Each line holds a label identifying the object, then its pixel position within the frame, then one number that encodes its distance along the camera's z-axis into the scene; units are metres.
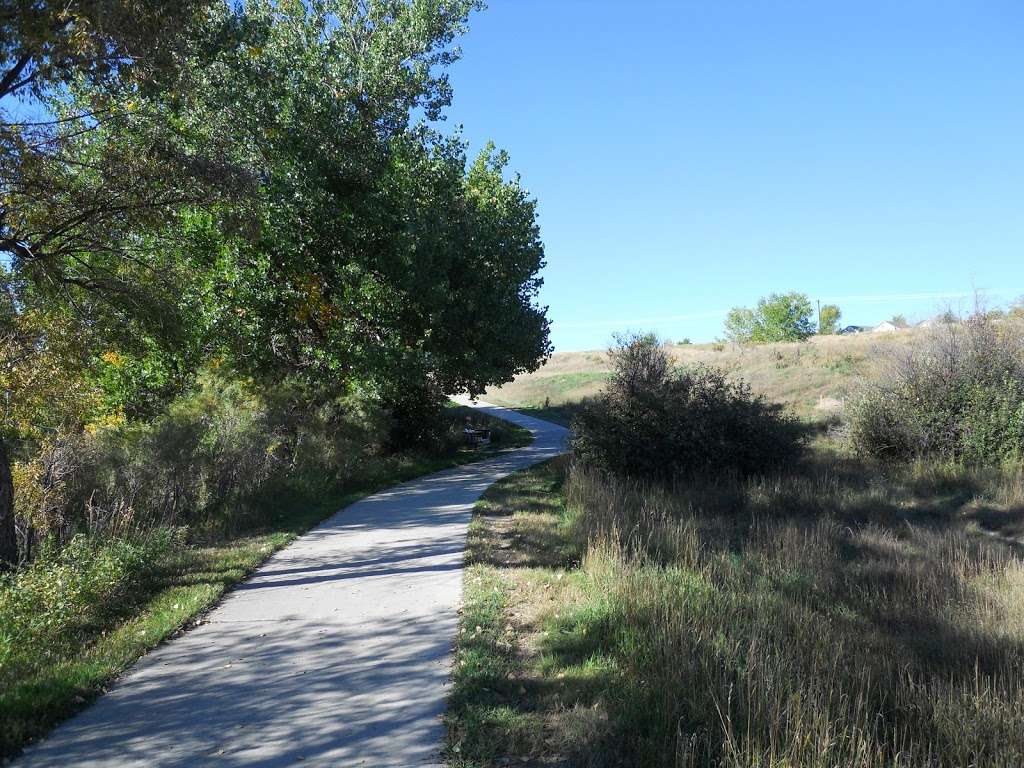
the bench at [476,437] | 27.33
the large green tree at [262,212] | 9.04
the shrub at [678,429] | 14.86
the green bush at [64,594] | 6.13
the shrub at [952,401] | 16.23
